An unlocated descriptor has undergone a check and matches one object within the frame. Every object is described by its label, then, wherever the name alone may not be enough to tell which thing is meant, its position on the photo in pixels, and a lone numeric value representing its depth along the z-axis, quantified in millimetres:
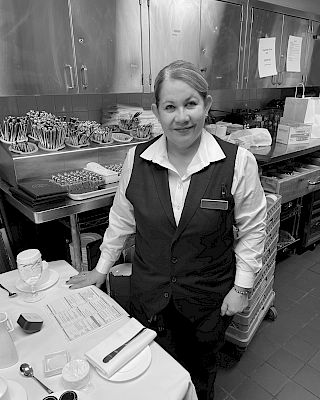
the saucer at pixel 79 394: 756
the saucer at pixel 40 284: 1166
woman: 1108
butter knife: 831
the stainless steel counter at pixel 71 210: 1463
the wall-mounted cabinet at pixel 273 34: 2684
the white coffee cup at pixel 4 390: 716
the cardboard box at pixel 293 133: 2713
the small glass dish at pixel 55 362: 819
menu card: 989
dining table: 774
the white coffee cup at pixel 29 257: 1088
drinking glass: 1091
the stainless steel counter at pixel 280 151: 2303
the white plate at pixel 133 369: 803
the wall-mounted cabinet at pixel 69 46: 1625
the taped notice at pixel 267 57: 2792
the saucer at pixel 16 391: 743
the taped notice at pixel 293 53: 3000
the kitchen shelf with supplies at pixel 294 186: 2334
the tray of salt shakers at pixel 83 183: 1579
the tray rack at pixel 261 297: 1844
